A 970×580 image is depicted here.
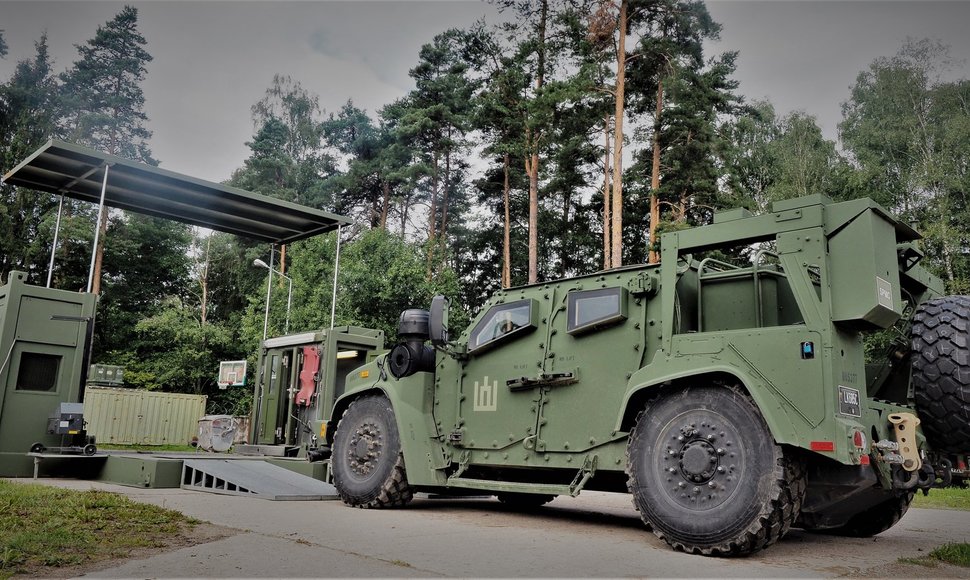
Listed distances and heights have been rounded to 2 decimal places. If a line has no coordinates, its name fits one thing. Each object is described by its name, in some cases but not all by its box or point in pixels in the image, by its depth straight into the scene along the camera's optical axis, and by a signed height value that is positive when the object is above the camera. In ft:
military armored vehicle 16.33 +0.96
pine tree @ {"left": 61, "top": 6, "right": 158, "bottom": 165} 110.11 +49.51
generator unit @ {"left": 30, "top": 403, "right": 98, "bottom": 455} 29.50 -1.09
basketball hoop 61.46 +3.19
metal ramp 26.55 -2.81
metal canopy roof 31.86 +10.69
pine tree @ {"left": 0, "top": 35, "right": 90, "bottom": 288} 100.12 +30.34
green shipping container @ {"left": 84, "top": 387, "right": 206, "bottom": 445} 74.64 -1.07
